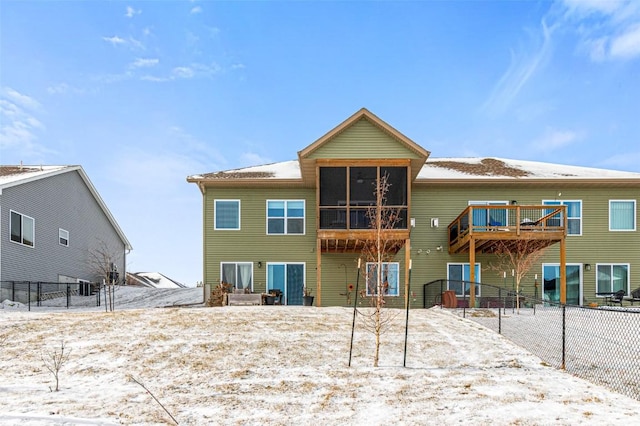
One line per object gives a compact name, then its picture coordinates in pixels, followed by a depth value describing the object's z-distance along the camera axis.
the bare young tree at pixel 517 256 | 18.89
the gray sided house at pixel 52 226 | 19.05
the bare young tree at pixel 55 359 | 8.68
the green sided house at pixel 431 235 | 20.17
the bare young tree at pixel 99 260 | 26.12
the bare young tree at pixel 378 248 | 9.45
